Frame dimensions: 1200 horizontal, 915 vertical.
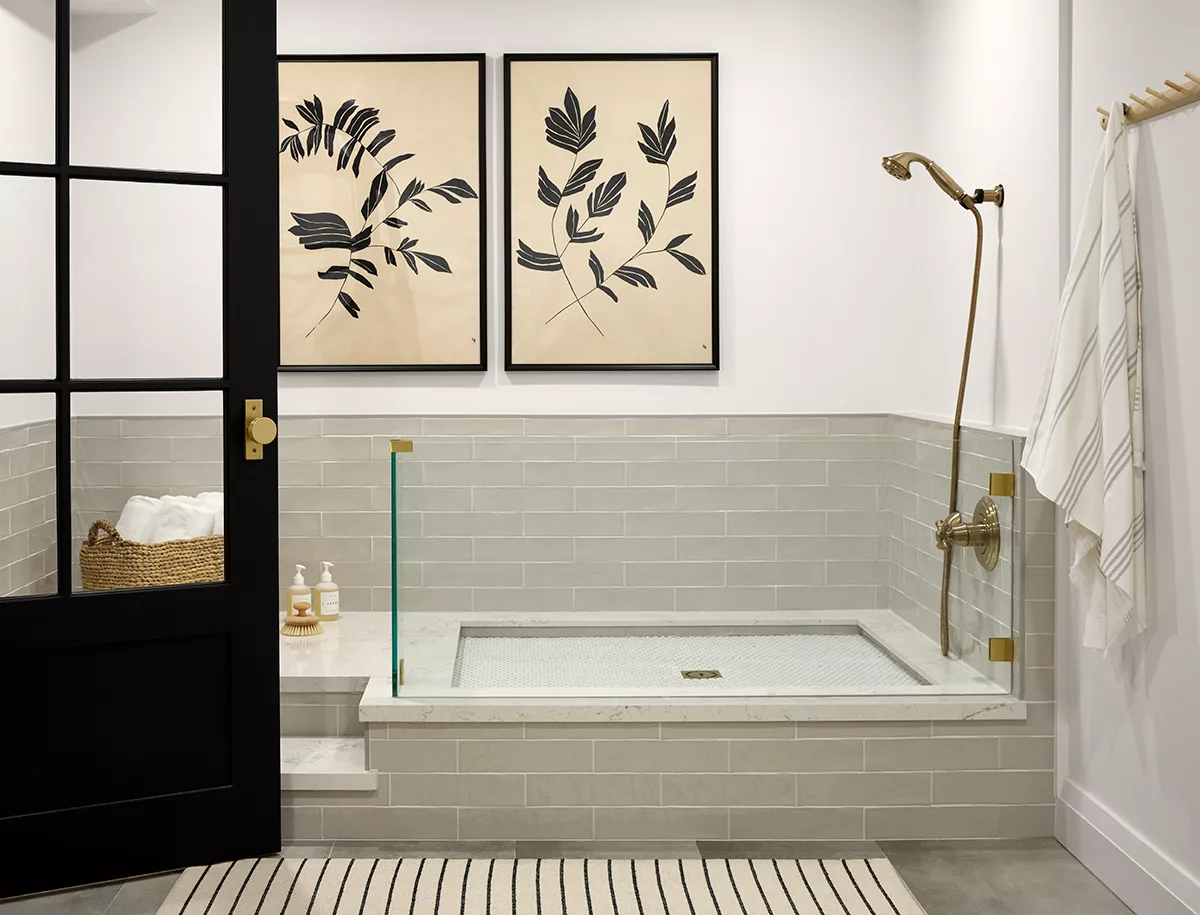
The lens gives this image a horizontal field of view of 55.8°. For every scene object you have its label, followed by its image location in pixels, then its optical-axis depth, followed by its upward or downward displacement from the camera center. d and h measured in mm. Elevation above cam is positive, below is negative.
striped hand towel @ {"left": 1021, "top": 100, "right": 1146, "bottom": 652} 2309 +50
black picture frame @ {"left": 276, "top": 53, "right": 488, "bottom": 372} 3758 +742
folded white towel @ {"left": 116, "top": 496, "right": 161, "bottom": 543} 2537 -193
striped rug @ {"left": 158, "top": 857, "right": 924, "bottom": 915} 2359 -981
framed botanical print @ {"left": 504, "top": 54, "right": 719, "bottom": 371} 3779 +746
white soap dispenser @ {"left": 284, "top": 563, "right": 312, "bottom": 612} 3508 -496
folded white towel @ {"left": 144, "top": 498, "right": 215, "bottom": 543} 2547 -203
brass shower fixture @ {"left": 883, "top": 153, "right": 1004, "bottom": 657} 2816 -227
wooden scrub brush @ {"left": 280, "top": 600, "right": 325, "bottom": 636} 3445 -577
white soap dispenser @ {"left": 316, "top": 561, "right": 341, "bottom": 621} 3654 -534
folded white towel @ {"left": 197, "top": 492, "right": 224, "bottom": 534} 2596 -160
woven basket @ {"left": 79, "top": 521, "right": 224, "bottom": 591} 2512 -290
